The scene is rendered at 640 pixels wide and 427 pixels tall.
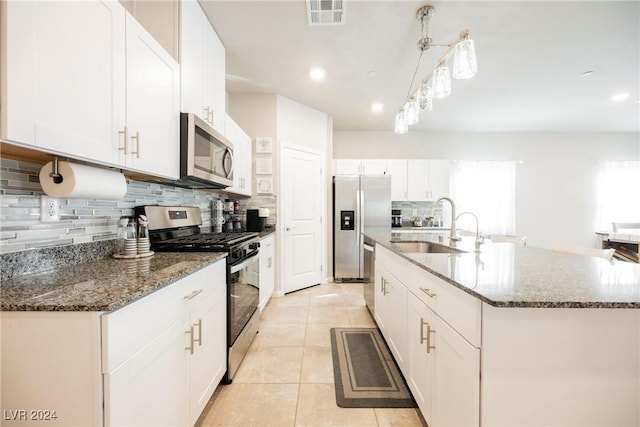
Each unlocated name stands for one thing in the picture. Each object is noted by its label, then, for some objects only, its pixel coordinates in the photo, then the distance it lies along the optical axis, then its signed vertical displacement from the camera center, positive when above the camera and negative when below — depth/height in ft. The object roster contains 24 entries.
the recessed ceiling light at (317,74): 9.27 +5.02
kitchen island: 2.71 -1.47
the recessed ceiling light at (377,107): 12.23 +5.01
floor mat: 5.01 -3.60
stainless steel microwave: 5.39 +1.26
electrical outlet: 3.64 -0.02
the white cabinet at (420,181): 15.10 +1.80
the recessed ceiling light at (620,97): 11.07 +5.06
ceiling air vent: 6.20 +4.92
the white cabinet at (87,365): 2.37 -1.50
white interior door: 11.59 -0.23
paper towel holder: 3.25 +0.43
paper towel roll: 3.28 +0.35
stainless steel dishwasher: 8.46 -2.05
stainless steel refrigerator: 13.55 -0.28
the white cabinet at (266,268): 8.74 -2.11
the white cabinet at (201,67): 5.61 +3.50
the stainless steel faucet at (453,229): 6.57 -0.43
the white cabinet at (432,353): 3.02 -2.07
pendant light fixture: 5.16 +3.00
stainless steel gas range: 5.34 -0.95
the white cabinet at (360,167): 14.67 +2.54
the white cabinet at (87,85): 2.49 +1.51
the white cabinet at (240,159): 8.52 +1.88
